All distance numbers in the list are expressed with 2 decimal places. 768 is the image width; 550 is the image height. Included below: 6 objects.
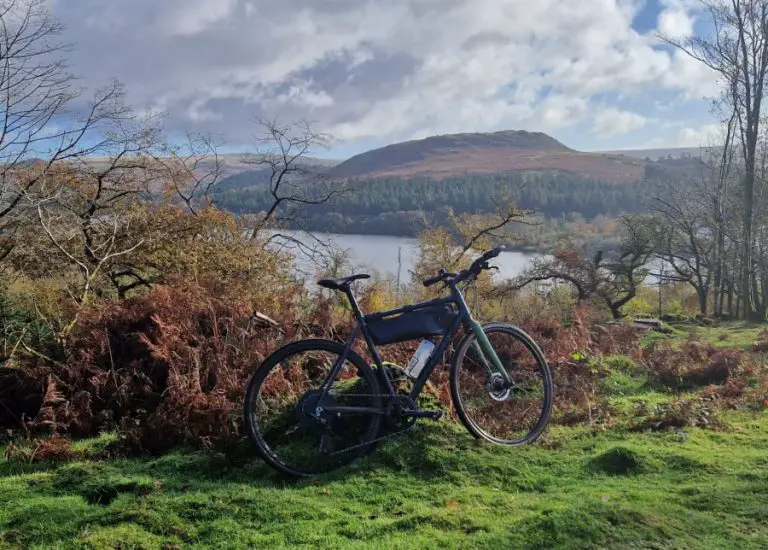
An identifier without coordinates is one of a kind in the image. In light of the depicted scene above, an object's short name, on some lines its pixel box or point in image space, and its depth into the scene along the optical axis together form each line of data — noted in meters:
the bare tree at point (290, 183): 20.27
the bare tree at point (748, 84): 24.06
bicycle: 4.11
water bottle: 4.38
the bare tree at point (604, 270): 24.88
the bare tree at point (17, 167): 8.91
